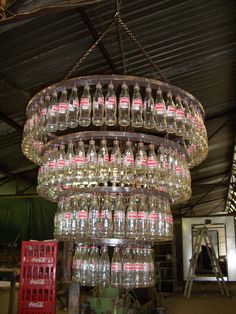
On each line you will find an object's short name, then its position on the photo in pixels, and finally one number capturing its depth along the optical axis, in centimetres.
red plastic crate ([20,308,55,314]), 475
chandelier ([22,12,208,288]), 284
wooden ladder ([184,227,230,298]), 1036
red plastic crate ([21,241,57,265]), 493
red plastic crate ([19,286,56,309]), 478
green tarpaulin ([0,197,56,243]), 909
